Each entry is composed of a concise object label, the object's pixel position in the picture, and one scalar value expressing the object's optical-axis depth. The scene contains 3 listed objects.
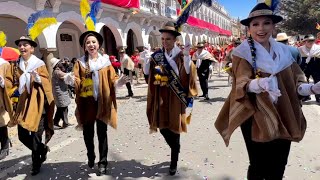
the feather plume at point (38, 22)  3.19
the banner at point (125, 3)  10.69
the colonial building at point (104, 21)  8.21
